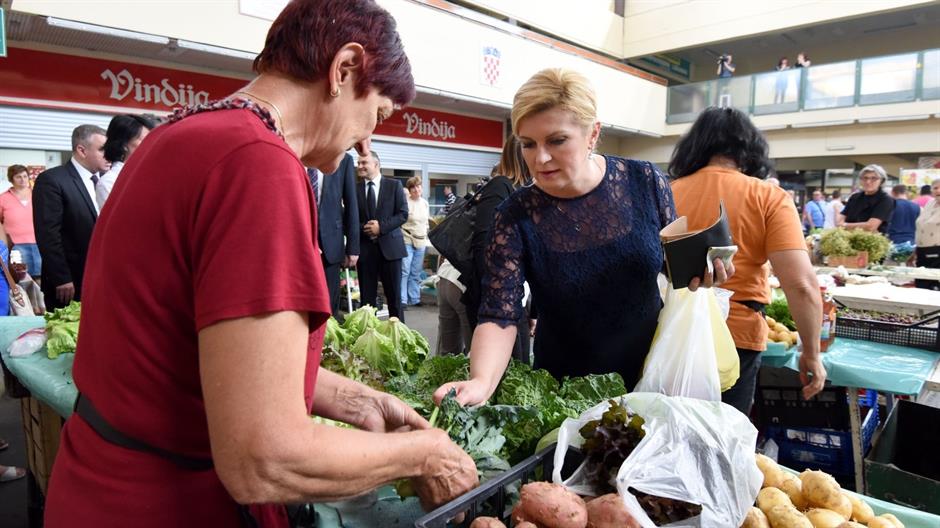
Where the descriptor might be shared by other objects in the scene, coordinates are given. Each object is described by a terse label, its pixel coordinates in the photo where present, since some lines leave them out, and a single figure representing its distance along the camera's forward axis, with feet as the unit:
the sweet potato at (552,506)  3.60
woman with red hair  2.50
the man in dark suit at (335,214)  15.31
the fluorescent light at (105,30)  20.70
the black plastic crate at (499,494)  3.37
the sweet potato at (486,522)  3.56
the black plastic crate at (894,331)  10.57
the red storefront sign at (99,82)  22.29
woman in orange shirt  8.20
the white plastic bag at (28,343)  9.25
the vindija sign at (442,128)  36.70
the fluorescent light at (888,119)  45.00
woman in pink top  20.92
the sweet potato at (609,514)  3.72
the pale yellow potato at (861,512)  4.79
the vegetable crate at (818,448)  10.14
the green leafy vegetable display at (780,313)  12.66
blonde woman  6.23
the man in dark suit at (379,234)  19.83
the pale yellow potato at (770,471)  5.00
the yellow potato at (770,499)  4.57
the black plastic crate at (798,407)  10.34
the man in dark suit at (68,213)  12.99
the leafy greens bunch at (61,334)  8.91
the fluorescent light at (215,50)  24.38
